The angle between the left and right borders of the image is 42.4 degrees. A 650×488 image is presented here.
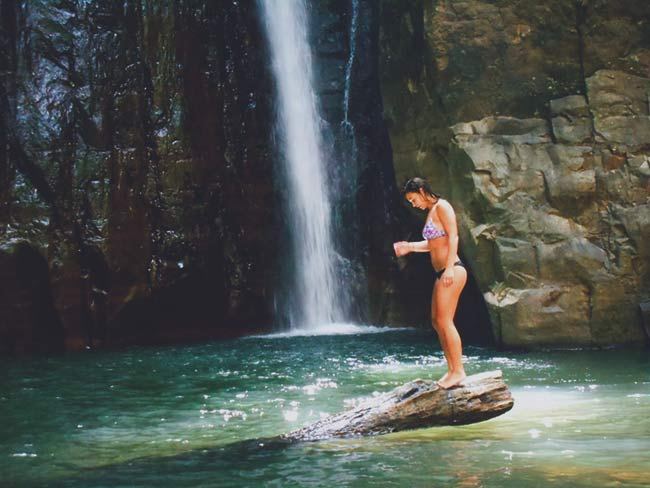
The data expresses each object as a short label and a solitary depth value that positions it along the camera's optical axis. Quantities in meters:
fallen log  6.82
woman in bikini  7.15
